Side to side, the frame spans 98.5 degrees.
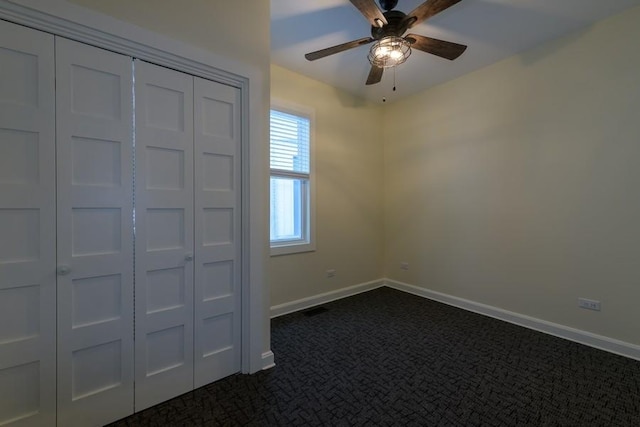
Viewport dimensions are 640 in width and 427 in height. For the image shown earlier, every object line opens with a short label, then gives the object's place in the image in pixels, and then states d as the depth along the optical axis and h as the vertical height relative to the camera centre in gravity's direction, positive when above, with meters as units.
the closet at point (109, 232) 1.33 -0.11
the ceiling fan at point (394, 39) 1.78 +1.31
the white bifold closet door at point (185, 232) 1.65 -0.13
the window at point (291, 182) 3.16 +0.37
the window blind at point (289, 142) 3.14 +0.83
